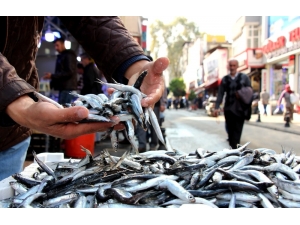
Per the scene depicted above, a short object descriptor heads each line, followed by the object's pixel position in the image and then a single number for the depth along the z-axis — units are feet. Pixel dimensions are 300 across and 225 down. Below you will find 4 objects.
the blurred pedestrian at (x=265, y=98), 72.50
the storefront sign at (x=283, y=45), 70.33
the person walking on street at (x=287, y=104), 47.09
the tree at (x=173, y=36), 207.00
